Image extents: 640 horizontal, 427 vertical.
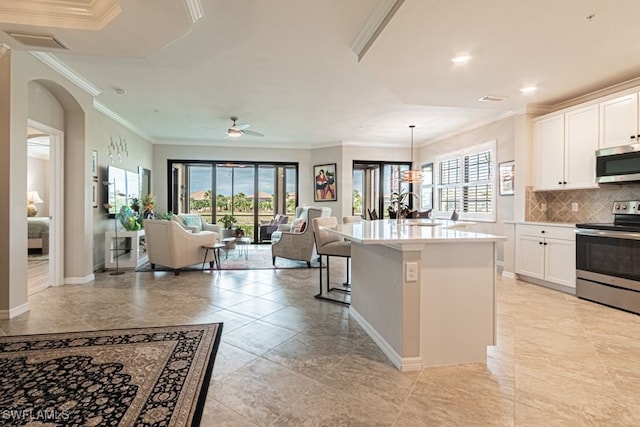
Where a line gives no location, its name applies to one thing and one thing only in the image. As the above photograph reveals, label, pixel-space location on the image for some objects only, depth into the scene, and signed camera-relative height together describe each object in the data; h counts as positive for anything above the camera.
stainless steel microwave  3.45 +0.55
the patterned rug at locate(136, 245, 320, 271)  5.61 -0.97
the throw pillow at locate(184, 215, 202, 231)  7.07 -0.23
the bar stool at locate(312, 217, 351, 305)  3.65 -0.37
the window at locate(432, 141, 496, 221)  5.86 +0.58
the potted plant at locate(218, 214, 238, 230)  7.47 -0.23
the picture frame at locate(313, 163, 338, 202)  8.30 +0.75
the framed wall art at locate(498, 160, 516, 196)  5.21 +0.59
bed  6.71 -0.48
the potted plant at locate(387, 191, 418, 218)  3.86 +0.07
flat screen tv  5.48 +0.43
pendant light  6.04 +0.66
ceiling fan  5.50 +1.40
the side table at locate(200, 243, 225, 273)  5.24 -0.68
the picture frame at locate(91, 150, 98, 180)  4.81 +0.73
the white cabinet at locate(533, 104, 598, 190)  3.99 +0.85
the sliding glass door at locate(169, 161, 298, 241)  8.45 +0.56
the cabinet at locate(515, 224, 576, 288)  4.00 -0.55
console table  5.43 -0.67
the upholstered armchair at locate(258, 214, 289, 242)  8.22 -0.40
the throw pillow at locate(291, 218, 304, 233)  5.97 -0.27
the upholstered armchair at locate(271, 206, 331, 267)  5.56 -0.57
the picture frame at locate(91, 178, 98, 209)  4.95 +0.28
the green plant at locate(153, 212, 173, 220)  6.75 -0.11
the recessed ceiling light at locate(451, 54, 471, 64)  3.02 +1.47
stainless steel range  3.33 -0.52
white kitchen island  2.18 -0.60
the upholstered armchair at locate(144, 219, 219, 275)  5.04 -0.53
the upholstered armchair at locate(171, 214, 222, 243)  6.79 -0.29
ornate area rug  1.68 -1.07
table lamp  7.67 +0.23
